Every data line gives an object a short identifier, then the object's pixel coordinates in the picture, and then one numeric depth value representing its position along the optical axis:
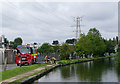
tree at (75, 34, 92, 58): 65.25
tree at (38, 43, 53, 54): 73.04
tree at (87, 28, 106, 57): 80.25
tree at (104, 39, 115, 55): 109.41
